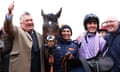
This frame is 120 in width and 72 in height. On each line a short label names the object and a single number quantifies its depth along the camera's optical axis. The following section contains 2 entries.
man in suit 5.43
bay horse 5.29
